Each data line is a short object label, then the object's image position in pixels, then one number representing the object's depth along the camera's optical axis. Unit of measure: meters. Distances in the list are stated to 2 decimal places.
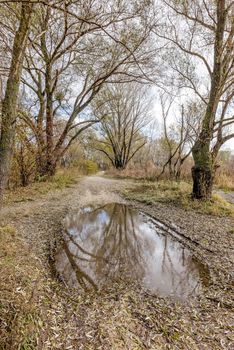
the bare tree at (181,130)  11.50
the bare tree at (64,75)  7.97
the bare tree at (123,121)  19.47
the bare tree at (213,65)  5.77
